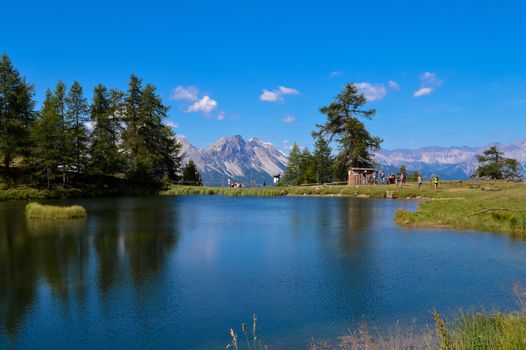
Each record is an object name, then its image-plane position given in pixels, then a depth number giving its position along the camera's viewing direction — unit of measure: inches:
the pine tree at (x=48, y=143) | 2748.5
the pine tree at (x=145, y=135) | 3464.6
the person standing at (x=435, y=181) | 2549.2
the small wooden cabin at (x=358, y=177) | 3235.7
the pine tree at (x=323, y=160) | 4067.4
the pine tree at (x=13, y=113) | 2807.6
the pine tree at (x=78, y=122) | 3176.7
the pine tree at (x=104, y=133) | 3277.6
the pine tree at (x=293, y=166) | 4215.1
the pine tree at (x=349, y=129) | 3420.3
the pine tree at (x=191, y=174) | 4114.7
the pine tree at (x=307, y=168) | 3875.5
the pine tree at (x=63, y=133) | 2920.8
